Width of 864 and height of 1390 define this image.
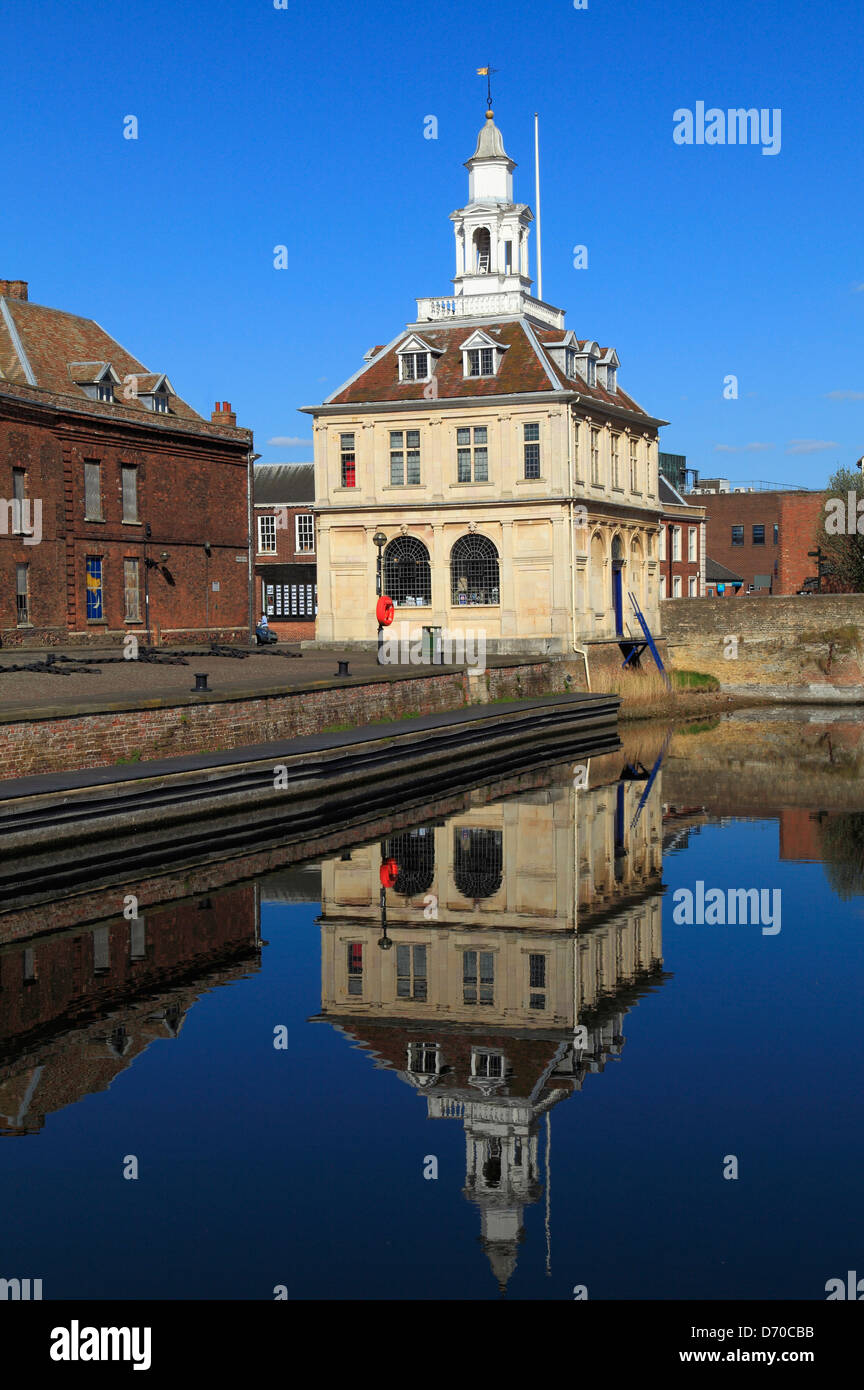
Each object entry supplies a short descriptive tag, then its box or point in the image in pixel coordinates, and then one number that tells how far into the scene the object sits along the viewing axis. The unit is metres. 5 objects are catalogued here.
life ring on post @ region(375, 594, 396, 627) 34.03
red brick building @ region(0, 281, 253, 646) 39.34
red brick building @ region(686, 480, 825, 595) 82.62
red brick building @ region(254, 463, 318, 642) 66.69
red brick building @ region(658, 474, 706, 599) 66.44
